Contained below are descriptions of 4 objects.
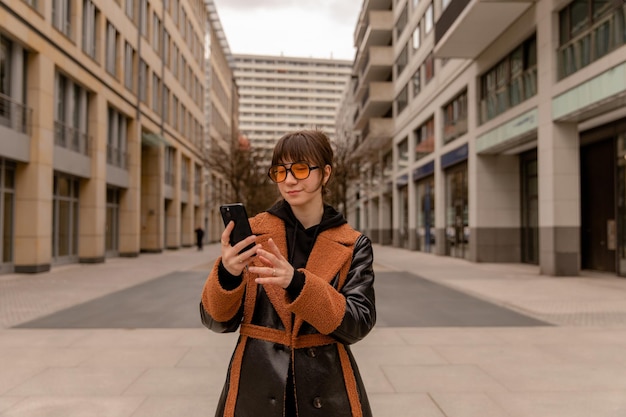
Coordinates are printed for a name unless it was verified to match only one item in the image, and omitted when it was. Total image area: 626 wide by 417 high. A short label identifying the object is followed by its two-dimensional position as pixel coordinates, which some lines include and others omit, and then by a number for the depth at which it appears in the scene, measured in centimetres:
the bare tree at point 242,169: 2277
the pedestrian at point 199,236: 3503
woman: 166
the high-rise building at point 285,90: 13362
